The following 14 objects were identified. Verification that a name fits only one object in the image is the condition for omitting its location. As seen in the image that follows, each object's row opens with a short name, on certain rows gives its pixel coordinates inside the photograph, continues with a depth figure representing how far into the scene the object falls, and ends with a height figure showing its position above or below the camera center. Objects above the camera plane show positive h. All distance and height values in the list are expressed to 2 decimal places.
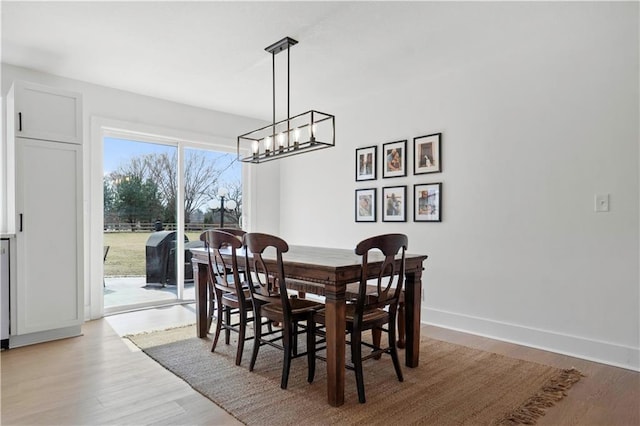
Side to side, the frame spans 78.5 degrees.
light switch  2.82 +0.07
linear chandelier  2.91 +0.54
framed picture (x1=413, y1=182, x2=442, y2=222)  3.80 +0.10
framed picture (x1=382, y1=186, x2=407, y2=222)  4.09 +0.09
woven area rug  2.00 -1.04
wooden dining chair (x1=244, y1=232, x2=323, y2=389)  2.33 -0.61
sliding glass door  4.28 -0.01
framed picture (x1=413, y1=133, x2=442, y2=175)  3.82 +0.58
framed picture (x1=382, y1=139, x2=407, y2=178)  4.09 +0.57
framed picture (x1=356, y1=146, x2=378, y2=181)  4.39 +0.57
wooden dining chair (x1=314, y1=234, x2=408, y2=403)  2.17 -0.55
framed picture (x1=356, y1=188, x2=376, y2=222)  4.39 +0.09
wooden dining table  2.13 -0.44
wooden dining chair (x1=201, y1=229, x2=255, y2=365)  2.65 -0.55
